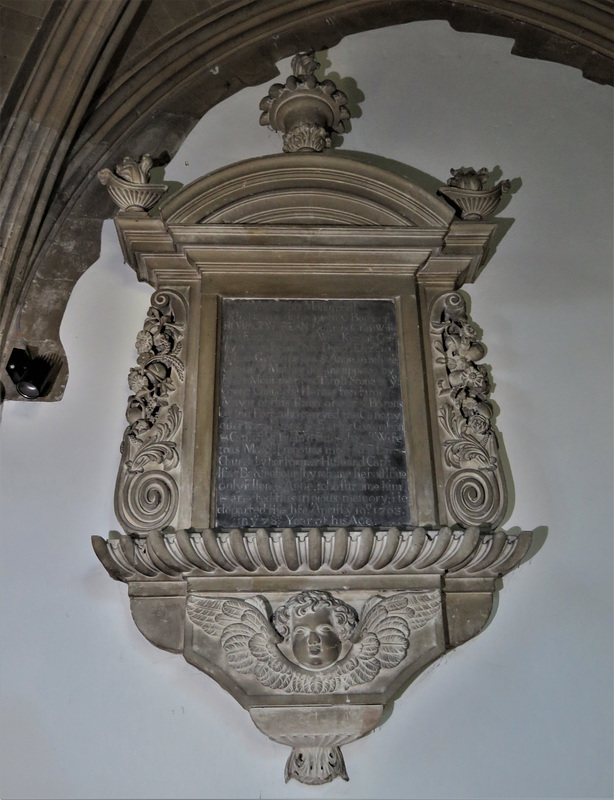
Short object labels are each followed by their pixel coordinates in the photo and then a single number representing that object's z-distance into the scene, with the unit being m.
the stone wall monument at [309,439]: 3.61
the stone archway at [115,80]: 4.57
